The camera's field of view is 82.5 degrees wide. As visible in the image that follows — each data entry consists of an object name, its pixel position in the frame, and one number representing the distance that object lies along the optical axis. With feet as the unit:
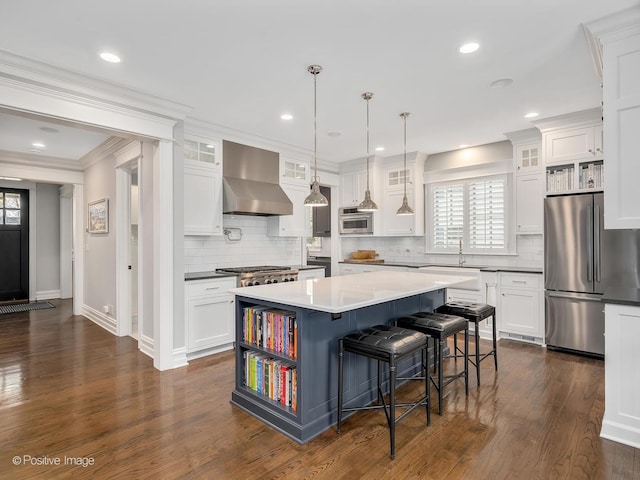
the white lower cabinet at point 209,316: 12.80
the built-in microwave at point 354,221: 20.31
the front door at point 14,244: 23.53
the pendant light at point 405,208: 13.15
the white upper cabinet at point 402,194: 18.95
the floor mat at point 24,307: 21.00
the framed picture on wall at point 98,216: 16.96
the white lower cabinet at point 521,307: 14.25
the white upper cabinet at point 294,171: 17.25
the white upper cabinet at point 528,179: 14.97
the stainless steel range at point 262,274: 13.86
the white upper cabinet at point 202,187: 13.71
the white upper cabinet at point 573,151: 12.95
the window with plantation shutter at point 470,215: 16.80
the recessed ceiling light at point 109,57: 8.80
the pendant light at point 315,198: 10.66
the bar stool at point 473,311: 10.61
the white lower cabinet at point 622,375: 7.34
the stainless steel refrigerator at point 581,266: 12.03
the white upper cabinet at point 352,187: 20.58
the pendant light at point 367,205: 11.95
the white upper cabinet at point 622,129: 7.53
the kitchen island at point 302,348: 7.84
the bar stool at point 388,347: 7.25
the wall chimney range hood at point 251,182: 14.58
